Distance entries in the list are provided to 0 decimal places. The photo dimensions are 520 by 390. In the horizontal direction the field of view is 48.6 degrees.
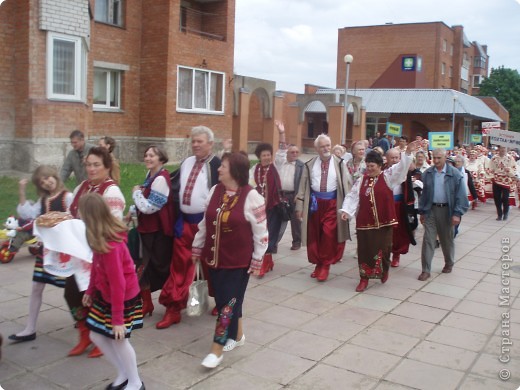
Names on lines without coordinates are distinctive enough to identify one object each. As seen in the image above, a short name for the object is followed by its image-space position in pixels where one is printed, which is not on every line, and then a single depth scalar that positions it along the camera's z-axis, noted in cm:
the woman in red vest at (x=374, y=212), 721
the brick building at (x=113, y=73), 1370
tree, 6781
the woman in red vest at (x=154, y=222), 539
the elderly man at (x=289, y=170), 867
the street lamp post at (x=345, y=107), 1998
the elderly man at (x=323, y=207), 765
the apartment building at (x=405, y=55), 5500
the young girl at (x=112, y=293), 392
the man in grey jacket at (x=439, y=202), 780
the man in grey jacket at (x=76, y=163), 800
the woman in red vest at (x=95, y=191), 474
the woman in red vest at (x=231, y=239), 467
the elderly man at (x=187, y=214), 559
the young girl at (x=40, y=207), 499
